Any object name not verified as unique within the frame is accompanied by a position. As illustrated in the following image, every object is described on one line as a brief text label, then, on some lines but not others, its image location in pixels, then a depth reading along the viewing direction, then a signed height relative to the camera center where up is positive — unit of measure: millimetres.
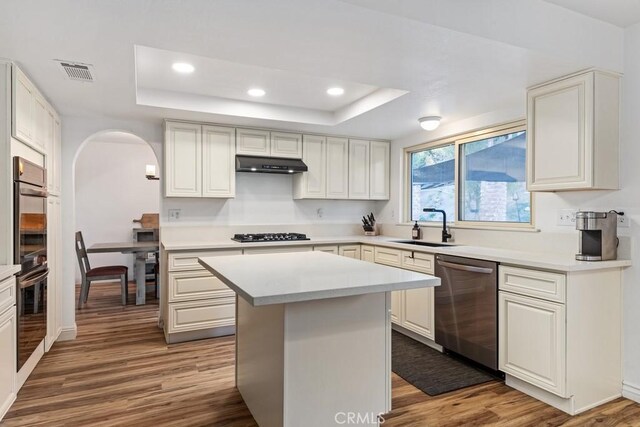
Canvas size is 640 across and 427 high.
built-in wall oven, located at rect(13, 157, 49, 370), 2398 -296
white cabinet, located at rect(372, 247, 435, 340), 3328 -838
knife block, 4930 -280
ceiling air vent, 2342 +899
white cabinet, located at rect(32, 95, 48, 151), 2797 +674
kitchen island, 1701 -635
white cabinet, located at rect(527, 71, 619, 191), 2396 +526
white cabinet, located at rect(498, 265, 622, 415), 2287 -787
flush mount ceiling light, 3621 +856
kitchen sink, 3762 -336
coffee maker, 2422 -150
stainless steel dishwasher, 2723 -755
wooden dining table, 4711 -572
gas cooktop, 3984 -297
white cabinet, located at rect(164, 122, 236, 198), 3787 +509
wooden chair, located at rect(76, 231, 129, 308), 4914 -853
